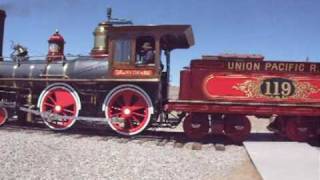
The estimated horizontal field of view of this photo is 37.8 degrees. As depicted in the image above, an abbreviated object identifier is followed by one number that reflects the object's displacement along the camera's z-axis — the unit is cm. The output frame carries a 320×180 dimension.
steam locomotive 1117
